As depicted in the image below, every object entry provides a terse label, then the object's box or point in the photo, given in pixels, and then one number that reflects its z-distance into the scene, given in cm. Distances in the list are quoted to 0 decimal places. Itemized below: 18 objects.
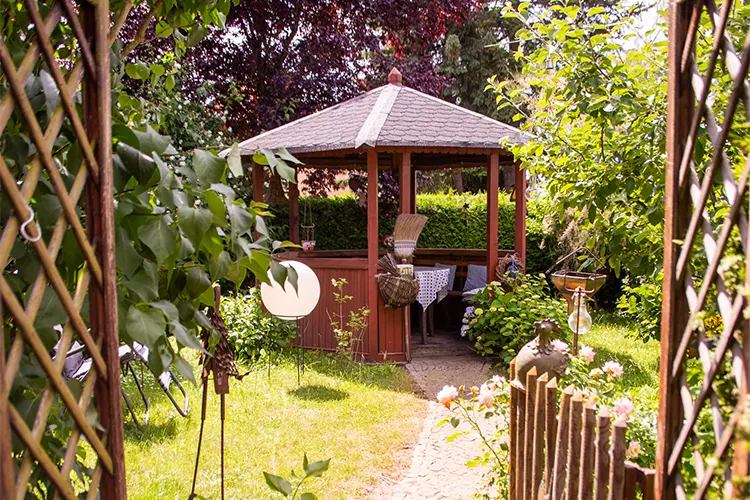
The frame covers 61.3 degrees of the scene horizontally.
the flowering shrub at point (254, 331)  738
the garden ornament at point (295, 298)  594
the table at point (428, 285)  820
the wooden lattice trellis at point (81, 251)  105
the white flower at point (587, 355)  328
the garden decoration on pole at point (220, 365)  237
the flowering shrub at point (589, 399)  247
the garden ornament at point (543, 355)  321
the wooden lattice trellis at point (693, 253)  107
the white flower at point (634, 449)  234
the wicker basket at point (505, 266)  805
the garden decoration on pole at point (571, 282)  698
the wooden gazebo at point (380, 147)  739
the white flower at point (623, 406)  231
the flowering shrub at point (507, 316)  710
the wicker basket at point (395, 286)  726
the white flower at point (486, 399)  319
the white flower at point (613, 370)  315
